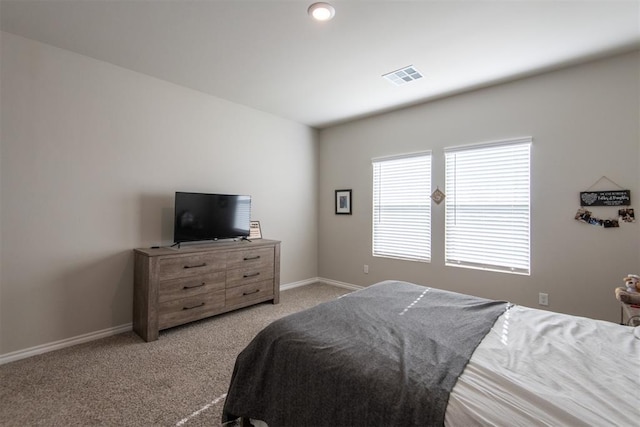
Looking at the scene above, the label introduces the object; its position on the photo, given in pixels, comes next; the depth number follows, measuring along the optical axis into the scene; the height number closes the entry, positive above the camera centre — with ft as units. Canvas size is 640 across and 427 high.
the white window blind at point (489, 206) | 10.25 +0.52
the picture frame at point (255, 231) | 13.22 -0.69
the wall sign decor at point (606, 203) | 8.40 +0.56
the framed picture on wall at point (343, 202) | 15.26 +0.85
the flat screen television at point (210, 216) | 10.21 -0.03
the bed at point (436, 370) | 3.06 -1.94
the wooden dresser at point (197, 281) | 8.95 -2.38
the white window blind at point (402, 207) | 12.67 +0.55
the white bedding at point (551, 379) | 2.91 -1.93
